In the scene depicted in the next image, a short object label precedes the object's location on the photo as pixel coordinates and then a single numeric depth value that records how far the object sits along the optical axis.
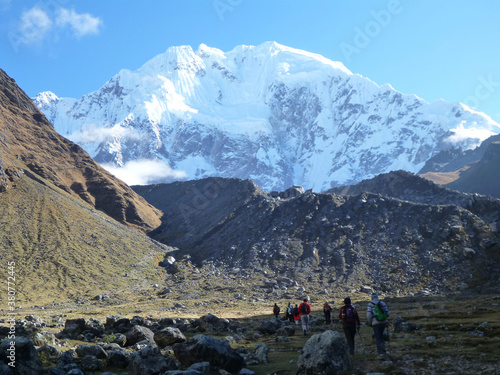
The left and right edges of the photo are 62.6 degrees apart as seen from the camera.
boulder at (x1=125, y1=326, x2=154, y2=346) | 23.67
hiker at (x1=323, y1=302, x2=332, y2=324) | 33.66
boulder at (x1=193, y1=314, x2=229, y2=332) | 32.47
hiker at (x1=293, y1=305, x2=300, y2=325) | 37.19
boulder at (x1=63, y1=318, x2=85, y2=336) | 29.30
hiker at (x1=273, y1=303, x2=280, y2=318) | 42.59
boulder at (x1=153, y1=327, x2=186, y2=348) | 23.23
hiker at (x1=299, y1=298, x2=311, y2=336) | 27.80
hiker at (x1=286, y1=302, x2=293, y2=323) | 36.88
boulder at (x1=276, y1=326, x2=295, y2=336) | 28.81
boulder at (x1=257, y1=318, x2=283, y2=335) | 30.98
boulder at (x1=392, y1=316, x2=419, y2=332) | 25.00
